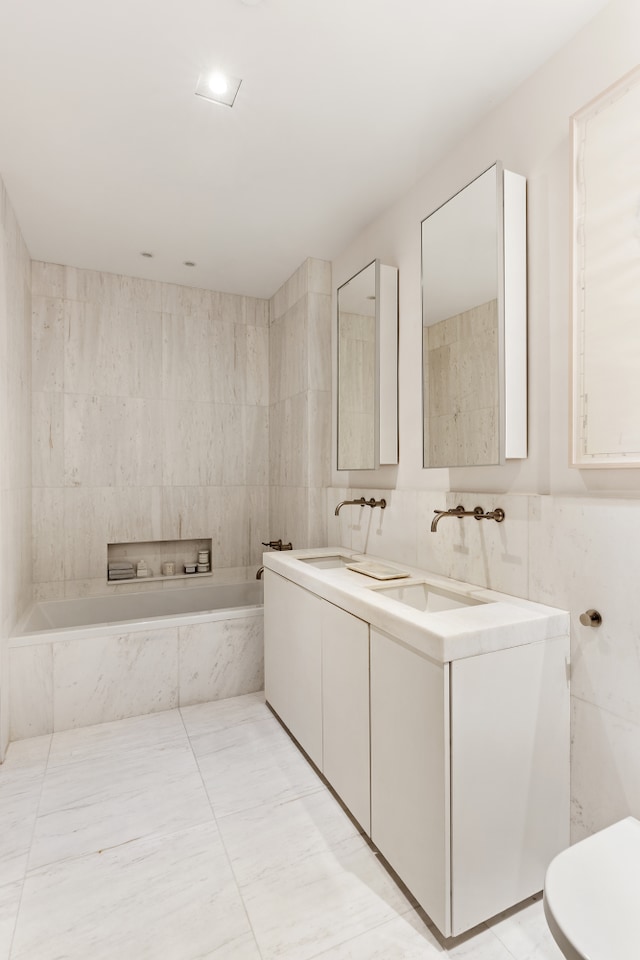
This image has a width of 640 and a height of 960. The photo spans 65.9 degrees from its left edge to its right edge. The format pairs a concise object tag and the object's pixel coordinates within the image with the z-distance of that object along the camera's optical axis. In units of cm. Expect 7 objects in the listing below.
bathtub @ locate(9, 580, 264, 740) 231
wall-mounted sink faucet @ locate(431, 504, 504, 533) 170
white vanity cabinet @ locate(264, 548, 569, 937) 123
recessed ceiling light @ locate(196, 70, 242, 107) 164
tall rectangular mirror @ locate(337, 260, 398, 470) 237
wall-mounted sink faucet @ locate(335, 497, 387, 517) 240
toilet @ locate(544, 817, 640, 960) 83
